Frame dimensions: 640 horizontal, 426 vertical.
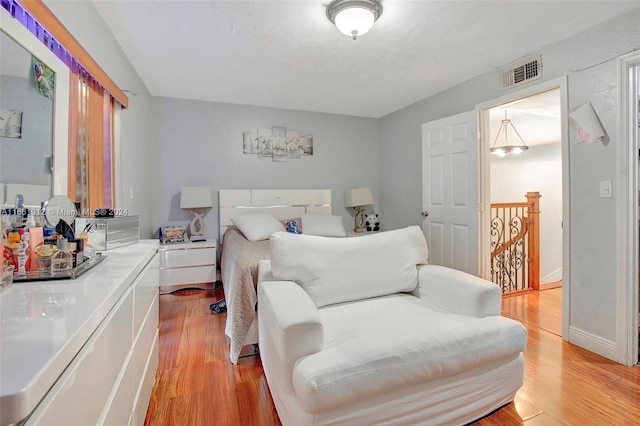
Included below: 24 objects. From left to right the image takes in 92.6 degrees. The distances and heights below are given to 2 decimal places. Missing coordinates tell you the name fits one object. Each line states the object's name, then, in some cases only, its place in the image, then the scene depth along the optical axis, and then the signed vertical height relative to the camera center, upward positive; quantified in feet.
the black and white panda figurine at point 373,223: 15.51 -0.59
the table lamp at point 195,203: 12.21 +0.36
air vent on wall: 8.67 +4.09
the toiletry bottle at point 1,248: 3.10 -0.38
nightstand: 11.59 -2.05
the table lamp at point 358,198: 15.03 +0.68
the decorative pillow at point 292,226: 13.08 -0.63
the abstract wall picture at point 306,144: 14.90 +3.31
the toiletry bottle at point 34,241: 3.62 -0.36
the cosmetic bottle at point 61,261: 3.60 -0.57
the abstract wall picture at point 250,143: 13.87 +3.15
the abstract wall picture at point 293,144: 14.61 +3.23
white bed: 6.89 -1.09
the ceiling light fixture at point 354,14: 6.32 +4.19
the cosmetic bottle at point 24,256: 3.48 -0.50
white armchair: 4.04 -1.91
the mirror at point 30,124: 3.96 +1.35
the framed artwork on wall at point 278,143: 13.97 +3.24
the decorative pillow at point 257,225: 11.10 -0.50
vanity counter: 1.62 -0.85
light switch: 7.10 +0.50
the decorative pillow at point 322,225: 12.43 -0.56
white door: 10.54 +0.79
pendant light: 13.87 +3.75
